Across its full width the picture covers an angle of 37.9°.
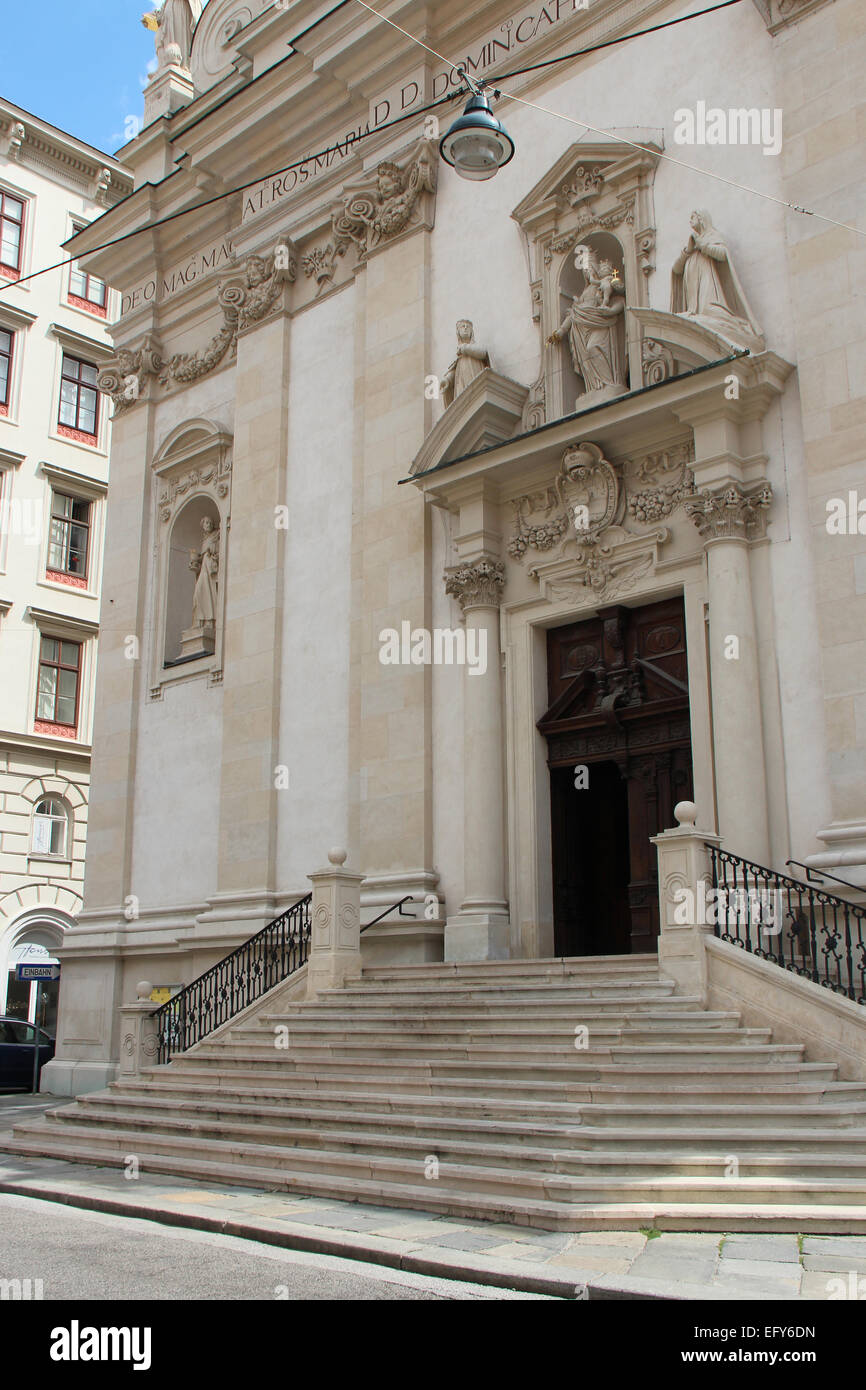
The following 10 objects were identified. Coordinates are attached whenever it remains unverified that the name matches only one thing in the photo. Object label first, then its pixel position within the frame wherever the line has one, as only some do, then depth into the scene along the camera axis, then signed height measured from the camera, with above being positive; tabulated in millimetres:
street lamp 12859 +8727
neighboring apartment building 33031 +13359
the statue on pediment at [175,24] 26797 +20426
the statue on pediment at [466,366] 17875 +8920
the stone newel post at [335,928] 15328 +1009
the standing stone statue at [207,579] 22594 +7603
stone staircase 8711 -812
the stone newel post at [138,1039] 16234 -338
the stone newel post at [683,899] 11891 +1044
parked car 22562 -835
